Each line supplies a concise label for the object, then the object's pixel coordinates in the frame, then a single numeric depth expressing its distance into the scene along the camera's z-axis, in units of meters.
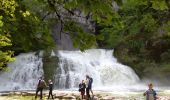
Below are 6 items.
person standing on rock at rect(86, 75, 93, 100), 21.25
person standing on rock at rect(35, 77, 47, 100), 22.78
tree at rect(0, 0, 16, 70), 6.71
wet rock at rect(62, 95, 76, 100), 24.34
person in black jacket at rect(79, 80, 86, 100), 22.05
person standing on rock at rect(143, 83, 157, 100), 13.21
